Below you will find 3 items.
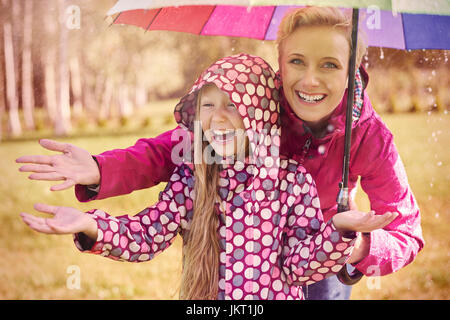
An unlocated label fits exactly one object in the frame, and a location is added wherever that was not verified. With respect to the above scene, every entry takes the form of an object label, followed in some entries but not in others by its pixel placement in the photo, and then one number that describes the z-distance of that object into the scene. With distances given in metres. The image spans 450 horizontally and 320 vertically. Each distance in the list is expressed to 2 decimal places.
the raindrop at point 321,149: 1.99
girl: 1.77
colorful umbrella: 1.88
